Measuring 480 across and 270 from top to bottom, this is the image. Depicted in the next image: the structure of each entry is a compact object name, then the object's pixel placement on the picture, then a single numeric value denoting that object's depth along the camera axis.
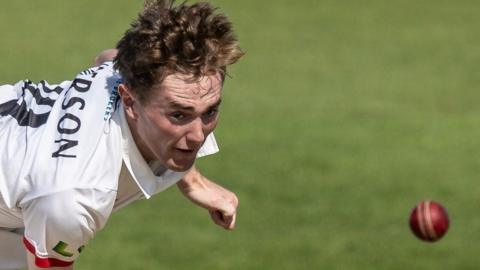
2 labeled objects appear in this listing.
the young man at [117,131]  12.55
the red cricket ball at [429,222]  15.83
